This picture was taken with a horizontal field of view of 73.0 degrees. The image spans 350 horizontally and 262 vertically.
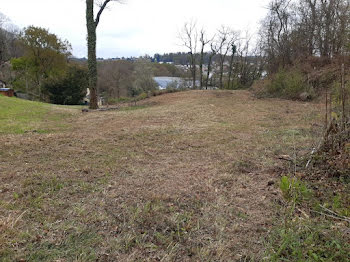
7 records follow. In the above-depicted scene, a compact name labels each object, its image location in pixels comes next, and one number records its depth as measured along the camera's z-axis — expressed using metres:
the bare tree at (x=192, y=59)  22.02
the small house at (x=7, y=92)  17.39
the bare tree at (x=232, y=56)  22.38
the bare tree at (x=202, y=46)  21.71
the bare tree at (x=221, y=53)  21.89
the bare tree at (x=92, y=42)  9.80
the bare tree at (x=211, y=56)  22.36
